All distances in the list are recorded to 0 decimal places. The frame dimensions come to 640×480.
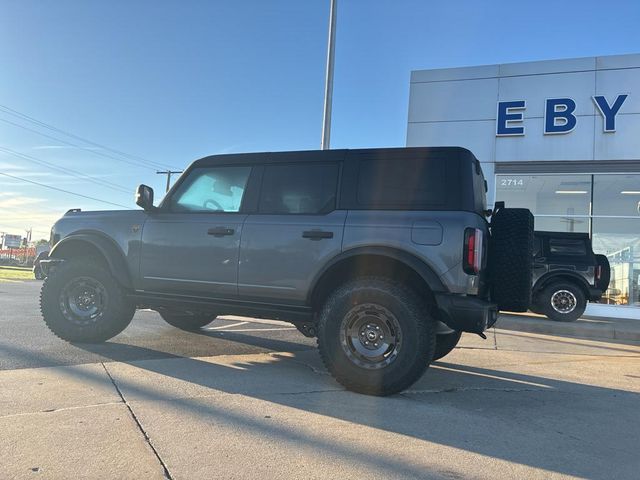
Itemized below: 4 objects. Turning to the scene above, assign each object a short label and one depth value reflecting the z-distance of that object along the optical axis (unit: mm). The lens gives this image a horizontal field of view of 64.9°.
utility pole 44344
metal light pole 12523
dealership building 12891
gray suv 4273
